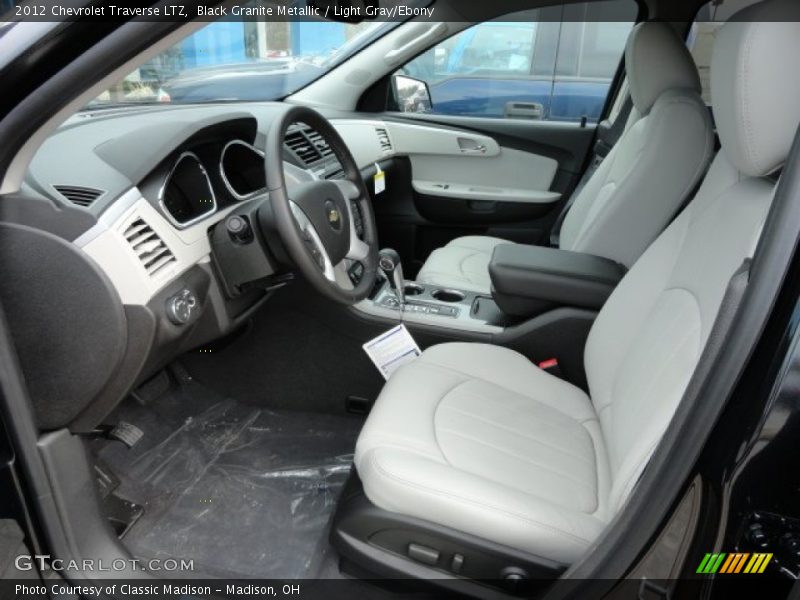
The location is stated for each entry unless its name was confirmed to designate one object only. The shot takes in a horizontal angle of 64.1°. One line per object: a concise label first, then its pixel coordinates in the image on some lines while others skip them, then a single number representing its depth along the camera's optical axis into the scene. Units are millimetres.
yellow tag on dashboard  2592
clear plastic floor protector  1420
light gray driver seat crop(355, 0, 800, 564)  917
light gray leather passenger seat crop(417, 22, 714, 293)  1703
